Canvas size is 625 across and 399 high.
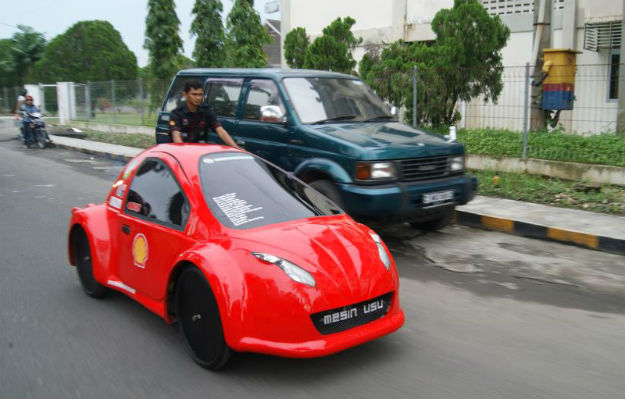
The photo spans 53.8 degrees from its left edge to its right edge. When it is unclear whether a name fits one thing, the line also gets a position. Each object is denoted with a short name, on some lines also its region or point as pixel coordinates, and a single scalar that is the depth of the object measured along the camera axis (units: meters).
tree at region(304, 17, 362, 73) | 13.98
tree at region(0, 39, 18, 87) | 50.69
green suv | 6.35
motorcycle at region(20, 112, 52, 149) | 19.31
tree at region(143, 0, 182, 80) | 29.77
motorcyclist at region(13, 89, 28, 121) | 19.65
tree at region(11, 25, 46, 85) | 50.16
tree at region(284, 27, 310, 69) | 15.31
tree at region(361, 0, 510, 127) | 11.66
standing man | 6.90
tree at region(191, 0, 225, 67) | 30.19
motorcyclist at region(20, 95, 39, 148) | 19.25
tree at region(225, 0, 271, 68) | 25.91
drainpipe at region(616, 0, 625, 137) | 10.08
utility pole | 11.67
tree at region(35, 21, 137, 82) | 45.12
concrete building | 10.36
